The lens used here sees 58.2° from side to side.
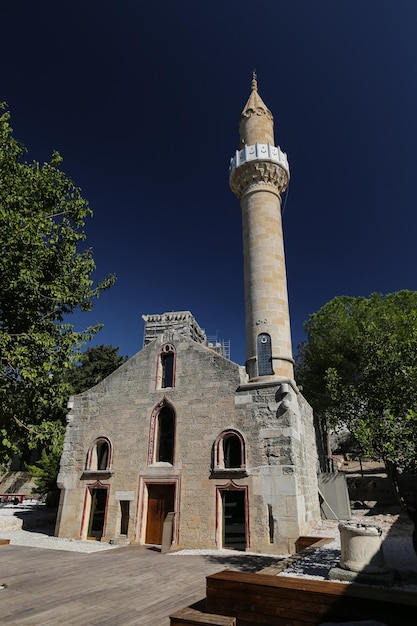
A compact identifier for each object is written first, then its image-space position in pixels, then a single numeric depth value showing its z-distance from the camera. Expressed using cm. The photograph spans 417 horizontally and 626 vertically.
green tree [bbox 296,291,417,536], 823
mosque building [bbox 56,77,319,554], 1230
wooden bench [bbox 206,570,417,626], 443
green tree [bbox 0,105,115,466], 1028
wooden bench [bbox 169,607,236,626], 482
